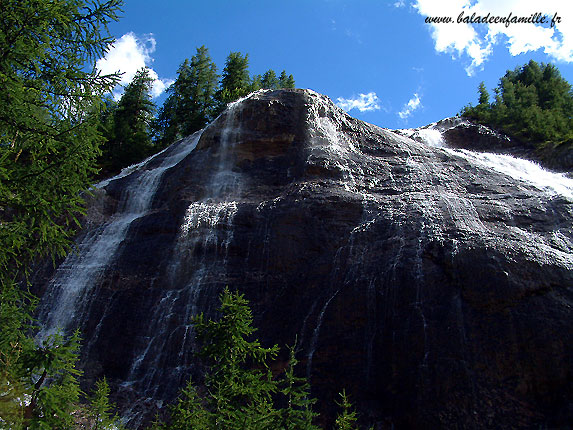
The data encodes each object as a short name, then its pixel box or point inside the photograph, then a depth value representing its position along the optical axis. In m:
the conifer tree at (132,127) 34.22
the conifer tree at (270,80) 45.22
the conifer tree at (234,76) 39.50
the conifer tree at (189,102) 37.50
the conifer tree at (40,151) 5.81
